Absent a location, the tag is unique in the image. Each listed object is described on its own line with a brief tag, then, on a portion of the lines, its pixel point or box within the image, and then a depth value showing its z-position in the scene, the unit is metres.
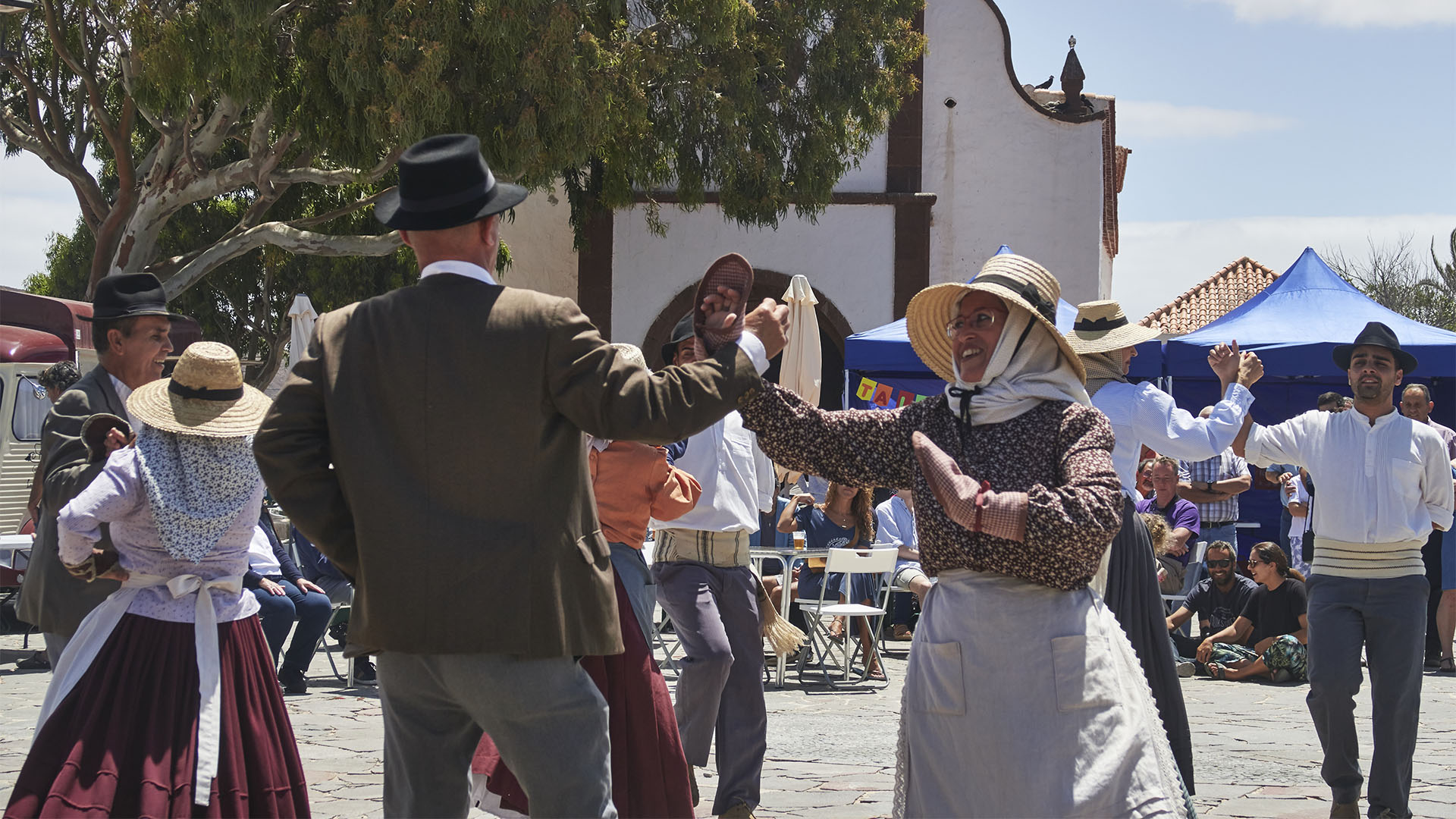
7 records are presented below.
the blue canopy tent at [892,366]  13.78
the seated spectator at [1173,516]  11.58
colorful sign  15.21
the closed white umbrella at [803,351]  9.71
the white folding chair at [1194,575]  11.59
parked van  12.89
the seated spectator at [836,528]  10.93
